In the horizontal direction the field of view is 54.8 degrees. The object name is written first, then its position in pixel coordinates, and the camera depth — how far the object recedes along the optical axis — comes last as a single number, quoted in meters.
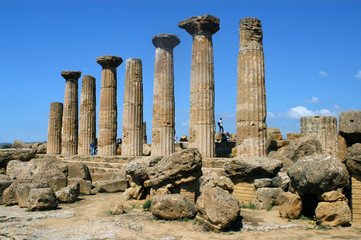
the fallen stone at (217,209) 7.00
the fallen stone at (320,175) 7.63
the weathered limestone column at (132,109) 20.03
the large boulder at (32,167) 13.92
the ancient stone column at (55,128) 26.14
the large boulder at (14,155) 16.50
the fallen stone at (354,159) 8.16
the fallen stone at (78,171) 14.20
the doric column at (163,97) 17.83
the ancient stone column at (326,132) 13.05
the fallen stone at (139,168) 11.30
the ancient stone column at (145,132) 32.53
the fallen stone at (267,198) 9.52
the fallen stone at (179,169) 9.74
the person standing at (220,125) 26.49
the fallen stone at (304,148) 12.55
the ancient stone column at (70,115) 24.36
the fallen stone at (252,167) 10.33
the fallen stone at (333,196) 7.59
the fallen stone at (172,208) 7.89
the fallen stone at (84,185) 12.48
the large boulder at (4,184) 10.84
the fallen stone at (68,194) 10.62
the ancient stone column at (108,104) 21.28
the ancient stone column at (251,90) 13.56
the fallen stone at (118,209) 8.77
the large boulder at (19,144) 32.16
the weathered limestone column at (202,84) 15.67
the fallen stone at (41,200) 9.30
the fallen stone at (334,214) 7.36
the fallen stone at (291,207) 8.01
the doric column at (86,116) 23.25
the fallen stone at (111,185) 12.99
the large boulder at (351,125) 9.88
